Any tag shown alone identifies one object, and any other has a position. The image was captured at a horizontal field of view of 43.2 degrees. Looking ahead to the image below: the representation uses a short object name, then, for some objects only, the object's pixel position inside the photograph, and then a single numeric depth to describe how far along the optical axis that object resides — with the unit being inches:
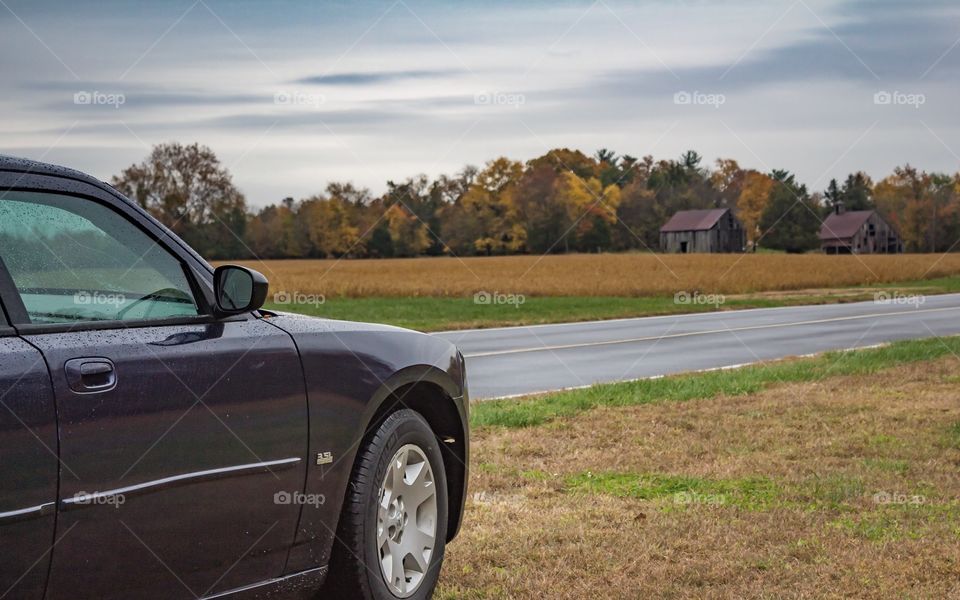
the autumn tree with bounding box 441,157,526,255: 4074.8
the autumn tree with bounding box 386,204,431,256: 3772.1
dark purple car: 131.1
